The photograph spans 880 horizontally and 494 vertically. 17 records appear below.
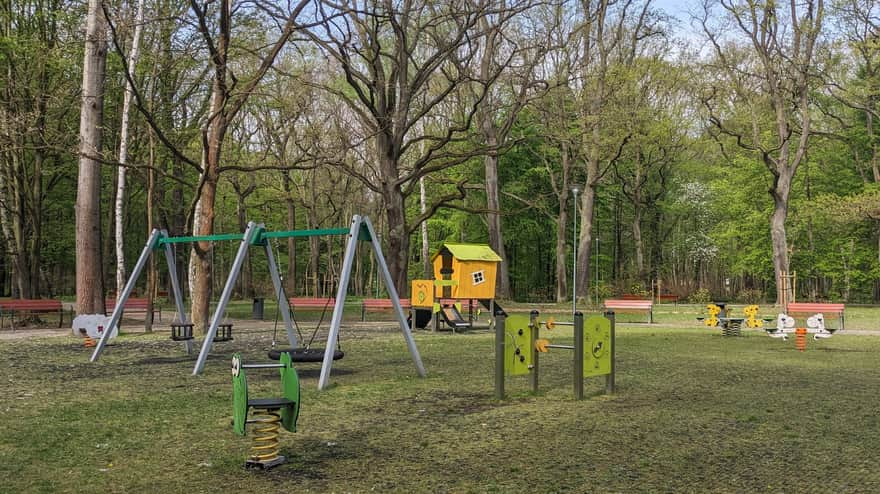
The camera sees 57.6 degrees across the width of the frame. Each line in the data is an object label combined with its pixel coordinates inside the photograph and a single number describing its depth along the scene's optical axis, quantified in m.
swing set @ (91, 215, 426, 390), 10.87
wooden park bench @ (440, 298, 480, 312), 24.47
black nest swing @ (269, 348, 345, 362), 10.96
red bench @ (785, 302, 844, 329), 24.47
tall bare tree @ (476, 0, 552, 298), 26.86
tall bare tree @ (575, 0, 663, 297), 37.59
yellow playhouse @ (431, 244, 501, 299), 26.05
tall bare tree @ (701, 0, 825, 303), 36.44
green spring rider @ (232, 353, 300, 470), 6.28
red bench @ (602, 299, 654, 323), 27.22
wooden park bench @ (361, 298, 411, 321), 27.33
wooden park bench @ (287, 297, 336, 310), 27.78
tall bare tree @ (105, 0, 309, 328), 17.73
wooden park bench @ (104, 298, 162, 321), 24.71
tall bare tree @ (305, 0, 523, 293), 25.02
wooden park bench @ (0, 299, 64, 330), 21.99
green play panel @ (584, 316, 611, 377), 10.09
